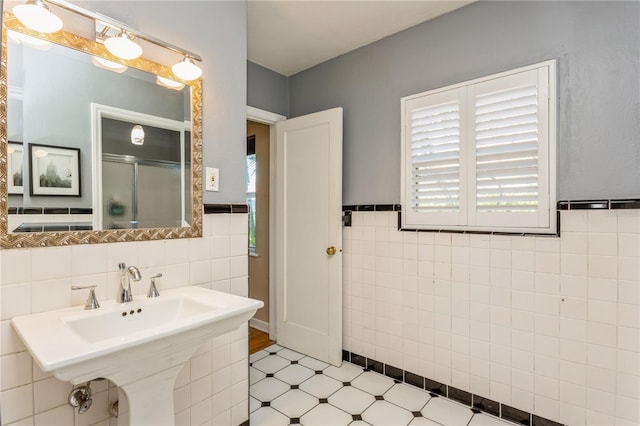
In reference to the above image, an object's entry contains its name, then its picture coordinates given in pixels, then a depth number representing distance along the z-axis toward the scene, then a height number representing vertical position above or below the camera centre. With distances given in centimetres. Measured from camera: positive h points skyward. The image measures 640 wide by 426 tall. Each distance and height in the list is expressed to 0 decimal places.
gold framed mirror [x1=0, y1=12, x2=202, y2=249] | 114 +12
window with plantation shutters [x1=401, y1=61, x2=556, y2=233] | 178 +34
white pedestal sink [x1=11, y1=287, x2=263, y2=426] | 90 -43
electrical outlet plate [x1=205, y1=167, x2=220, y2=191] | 170 +16
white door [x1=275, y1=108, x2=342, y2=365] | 258 -22
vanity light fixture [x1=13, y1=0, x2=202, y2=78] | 115 +72
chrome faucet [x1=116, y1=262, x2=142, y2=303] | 133 -30
